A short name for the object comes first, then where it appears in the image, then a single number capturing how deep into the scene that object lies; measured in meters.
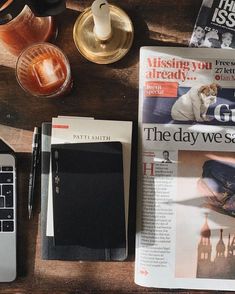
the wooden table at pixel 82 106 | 0.78
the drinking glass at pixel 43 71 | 0.75
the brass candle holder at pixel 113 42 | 0.77
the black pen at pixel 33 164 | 0.77
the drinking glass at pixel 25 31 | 0.74
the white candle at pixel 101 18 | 0.70
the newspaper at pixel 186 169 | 0.77
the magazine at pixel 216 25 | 0.76
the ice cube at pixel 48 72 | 0.76
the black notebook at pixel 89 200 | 0.76
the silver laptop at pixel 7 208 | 0.78
